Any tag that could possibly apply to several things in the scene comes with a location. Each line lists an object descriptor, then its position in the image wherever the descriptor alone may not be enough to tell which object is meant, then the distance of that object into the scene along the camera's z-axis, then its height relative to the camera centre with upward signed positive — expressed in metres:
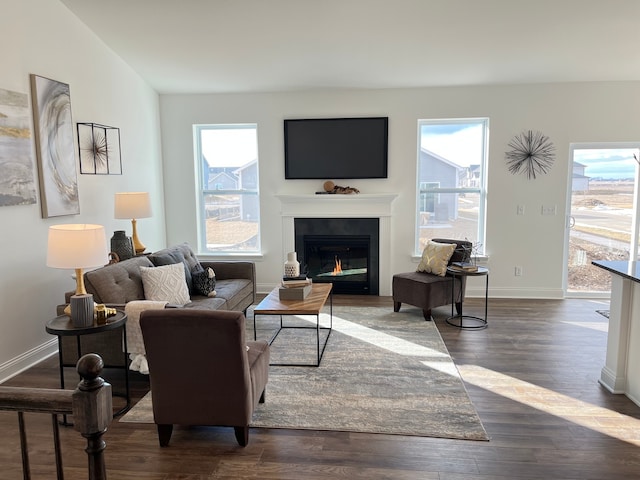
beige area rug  2.81 -1.38
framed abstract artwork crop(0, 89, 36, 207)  3.53 +0.38
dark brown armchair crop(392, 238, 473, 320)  4.90 -0.99
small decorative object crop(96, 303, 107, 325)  2.90 -0.75
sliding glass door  5.67 -0.21
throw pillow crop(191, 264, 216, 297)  4.38 -0.82
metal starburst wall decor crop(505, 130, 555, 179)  5.66 +0.54
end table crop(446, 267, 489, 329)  4.68 -1.27
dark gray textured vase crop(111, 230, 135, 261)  4.35 -0.45
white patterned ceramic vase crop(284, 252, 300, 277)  4.20 -0.64
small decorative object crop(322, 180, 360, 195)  5.93 +0.12
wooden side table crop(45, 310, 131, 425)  2.76 -0.80
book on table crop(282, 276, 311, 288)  4.11 -0.76
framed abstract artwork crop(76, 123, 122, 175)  4.56 +0.53
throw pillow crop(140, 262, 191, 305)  3.87 -0.74
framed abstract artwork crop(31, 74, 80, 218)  3.92 +0.47
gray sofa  3.35 -0.80
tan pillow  5.06 -0.68
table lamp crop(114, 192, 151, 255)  4.64 -0.07
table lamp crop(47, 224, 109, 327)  2.76 -0.33
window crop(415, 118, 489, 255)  5.92 +0.23
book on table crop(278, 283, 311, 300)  3.93 -0.82
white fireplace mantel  5.91 -0.16
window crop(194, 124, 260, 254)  6.24 +0.14
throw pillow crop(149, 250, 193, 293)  4.28 -0.58
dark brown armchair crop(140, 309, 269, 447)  2.36 -0.93
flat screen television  5.90 +0.66
